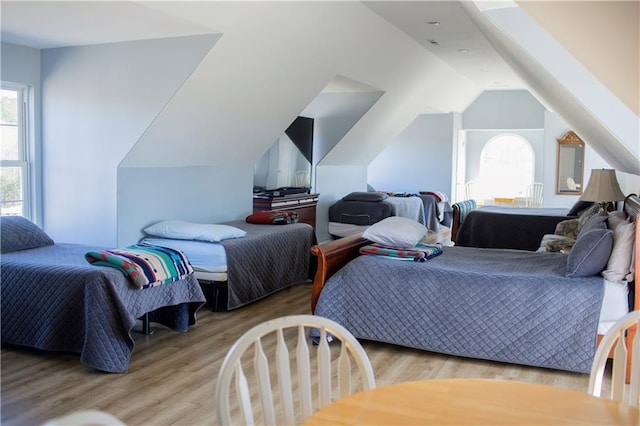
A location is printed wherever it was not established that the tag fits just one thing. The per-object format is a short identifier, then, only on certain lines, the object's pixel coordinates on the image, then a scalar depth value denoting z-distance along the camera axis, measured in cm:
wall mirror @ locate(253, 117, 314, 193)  700
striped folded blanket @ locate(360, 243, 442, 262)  427
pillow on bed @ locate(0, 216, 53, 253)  429
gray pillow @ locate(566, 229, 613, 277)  373
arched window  1212
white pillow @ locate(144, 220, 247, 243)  497
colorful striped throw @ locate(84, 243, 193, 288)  370
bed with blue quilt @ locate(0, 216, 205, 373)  356
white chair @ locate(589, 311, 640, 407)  181
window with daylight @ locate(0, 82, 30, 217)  494
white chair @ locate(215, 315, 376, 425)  158
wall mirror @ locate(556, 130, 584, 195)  992
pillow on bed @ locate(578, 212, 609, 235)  425
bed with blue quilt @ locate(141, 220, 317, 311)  486
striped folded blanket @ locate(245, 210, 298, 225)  606
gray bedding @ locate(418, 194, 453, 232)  950
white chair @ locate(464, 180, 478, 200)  1209
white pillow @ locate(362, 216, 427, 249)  442
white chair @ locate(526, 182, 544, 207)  1148
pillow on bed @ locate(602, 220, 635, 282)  368
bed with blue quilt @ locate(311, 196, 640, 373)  367
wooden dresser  692
